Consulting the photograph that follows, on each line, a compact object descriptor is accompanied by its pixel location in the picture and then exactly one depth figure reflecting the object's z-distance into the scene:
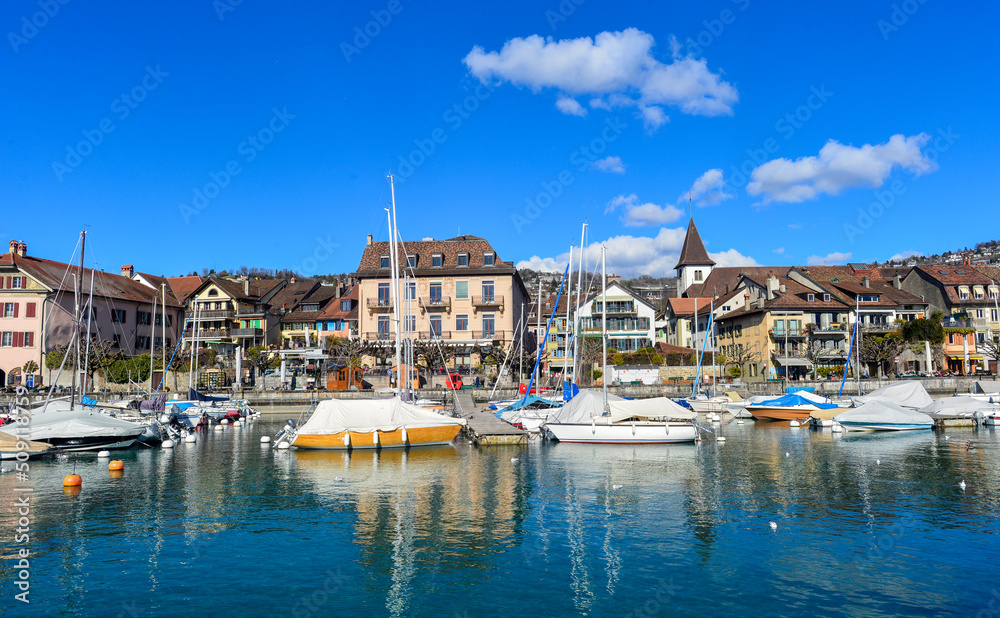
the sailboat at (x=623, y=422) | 36.69
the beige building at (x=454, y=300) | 74.88
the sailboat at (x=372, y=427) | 35.22
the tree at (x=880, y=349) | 72.50
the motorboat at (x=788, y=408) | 49.75
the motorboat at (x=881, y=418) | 43.75
